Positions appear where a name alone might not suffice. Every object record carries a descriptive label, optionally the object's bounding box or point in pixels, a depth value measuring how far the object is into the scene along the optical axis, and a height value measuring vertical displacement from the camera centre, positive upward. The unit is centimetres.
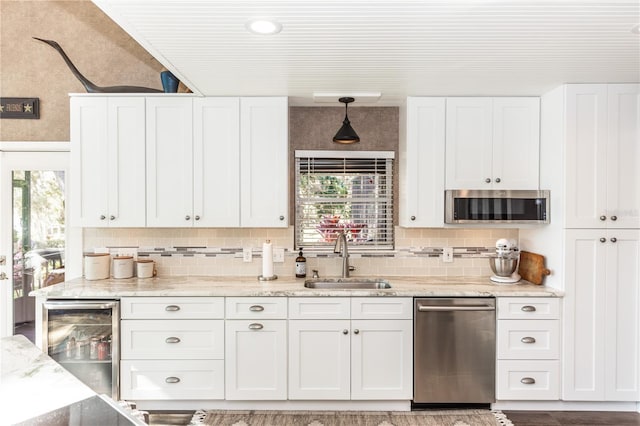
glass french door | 349 -21
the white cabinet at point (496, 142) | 318 +52
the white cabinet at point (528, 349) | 291 -101
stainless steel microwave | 313 +2
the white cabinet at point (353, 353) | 291 -105
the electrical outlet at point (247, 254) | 353 -41
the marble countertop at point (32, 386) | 119 -59
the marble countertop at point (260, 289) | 288 -60
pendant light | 316 +57
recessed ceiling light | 193 +89
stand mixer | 315 -42
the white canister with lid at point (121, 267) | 332 -50
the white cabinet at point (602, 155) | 290 +39
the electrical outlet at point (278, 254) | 352 -41
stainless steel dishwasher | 289 -101
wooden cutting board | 310 -47
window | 358 +6
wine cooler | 287 -96
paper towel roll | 329 -43
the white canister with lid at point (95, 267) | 325 -49
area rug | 279 -148
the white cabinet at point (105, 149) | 316 +45
